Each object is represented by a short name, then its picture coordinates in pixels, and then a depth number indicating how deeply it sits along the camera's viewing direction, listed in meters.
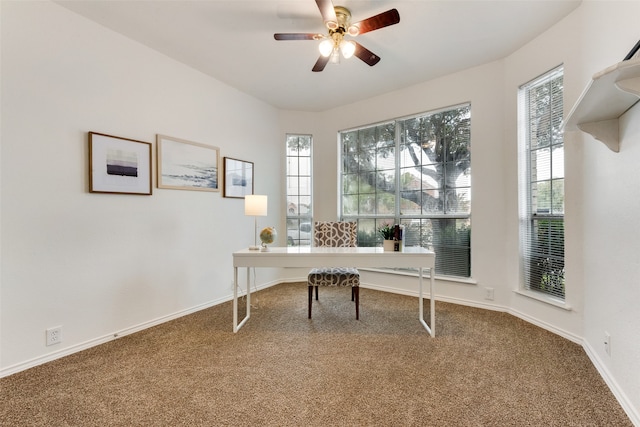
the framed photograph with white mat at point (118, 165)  2.34
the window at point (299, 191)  4.52
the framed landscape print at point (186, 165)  2.90
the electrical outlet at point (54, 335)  2.09
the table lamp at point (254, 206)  2.76
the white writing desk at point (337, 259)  2.49
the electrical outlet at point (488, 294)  3.13
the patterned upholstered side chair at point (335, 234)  3.45
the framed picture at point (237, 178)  3.59
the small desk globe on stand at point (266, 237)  2.73
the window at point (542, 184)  2.56
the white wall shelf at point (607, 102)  1.15
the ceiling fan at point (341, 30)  1.90
